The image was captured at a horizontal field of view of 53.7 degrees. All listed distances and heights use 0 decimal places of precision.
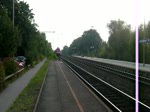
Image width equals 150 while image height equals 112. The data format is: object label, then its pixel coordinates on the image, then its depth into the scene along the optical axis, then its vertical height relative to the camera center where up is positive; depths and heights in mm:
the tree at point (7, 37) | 14926 +1909
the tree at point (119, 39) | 39933 +4497
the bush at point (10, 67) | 11896 -895
